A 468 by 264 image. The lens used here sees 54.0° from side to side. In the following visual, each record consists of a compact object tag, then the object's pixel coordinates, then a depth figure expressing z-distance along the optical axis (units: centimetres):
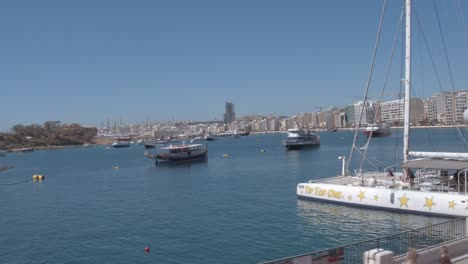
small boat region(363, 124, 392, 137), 17552
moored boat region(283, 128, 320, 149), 11712
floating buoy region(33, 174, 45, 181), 7259
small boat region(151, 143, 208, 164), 9062
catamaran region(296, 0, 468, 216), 2711
